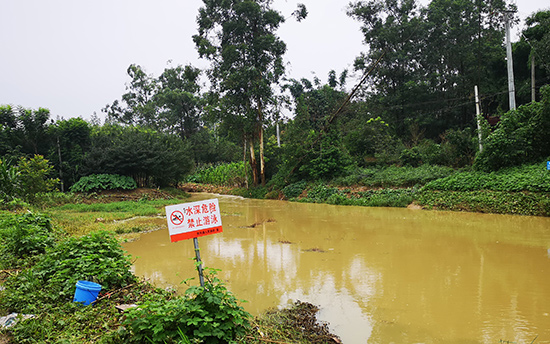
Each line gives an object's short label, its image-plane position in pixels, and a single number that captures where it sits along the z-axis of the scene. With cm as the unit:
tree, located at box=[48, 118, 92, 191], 1812
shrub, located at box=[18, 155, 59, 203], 1141
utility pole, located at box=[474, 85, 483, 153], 1455
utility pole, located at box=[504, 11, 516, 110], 1472
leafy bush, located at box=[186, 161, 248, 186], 2637
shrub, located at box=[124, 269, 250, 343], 265
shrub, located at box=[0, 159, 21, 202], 1074
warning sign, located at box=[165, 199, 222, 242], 351
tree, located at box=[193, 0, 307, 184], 2091
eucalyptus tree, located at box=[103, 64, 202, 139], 3634
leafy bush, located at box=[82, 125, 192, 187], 1803
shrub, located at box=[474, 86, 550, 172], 1216
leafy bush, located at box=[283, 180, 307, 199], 1969
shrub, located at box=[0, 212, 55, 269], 499
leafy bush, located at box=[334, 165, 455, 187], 1466
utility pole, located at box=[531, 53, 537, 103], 1859
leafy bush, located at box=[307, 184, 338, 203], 1757
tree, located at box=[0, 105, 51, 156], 1686
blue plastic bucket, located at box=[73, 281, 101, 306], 357
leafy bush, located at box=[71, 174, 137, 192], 1711
